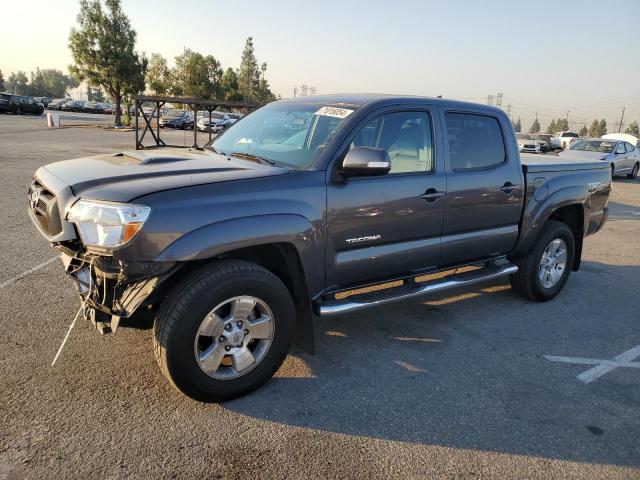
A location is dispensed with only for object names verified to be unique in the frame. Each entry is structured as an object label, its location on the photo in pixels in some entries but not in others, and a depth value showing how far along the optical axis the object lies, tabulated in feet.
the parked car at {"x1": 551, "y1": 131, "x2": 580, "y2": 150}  119.34
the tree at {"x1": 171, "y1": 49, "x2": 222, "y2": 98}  161.77
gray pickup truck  9.18
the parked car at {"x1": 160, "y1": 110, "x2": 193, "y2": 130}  127.62
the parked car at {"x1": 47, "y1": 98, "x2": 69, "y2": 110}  189.57
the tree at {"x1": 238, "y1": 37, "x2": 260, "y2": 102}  215.92
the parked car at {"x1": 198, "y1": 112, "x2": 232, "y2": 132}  115.44
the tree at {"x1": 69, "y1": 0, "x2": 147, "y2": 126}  103.71
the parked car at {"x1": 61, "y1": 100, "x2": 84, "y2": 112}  190.29
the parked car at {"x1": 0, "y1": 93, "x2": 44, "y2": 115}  132.05
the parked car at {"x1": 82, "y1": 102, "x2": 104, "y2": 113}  196.34
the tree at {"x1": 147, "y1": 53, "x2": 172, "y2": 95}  153.58
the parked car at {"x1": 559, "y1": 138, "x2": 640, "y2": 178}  60.13
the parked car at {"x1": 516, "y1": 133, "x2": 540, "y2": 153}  73.52
